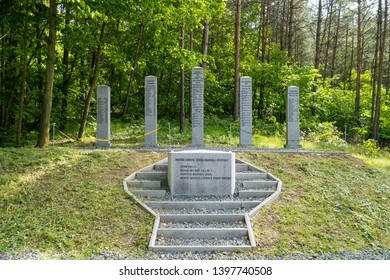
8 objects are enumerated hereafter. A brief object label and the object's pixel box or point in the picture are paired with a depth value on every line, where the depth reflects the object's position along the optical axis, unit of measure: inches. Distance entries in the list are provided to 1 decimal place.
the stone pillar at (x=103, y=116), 506.9
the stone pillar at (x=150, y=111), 504.4
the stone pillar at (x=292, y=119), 501.4
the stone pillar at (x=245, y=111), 497.7
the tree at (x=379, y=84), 714.2
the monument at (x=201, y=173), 325.4
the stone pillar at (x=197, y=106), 502.9
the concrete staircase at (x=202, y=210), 249.7
